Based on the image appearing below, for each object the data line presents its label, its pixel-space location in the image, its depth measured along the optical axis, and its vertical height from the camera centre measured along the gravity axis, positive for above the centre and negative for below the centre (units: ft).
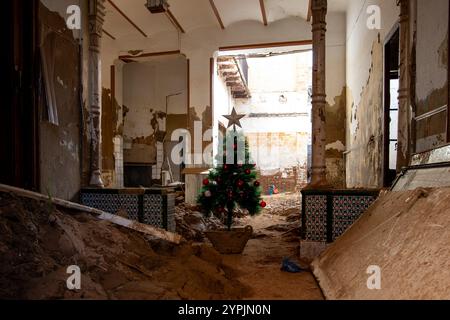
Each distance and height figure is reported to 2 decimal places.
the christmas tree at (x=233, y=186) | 16.24 -1.71
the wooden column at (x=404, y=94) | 13.21 +2.38
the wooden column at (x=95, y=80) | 16.56 +3.65
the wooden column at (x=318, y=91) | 14.92 +2.79
